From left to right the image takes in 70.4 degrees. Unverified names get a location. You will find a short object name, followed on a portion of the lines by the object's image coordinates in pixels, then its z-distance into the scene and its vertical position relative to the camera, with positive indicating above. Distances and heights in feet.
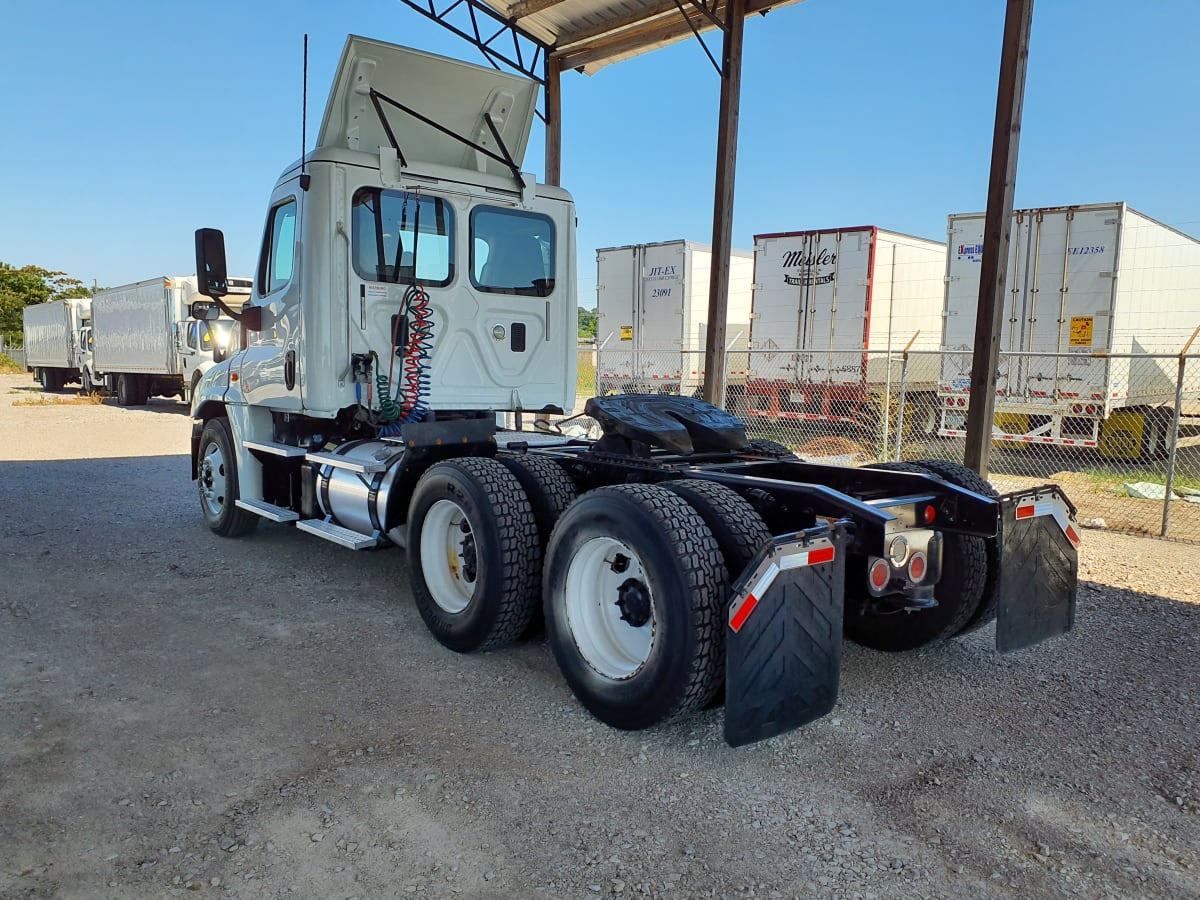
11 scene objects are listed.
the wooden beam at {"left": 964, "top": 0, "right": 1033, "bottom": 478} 21.45 +3.37
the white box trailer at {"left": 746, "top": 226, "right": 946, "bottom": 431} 48.52 +2.29
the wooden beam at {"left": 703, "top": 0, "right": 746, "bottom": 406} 29.35 +5.43
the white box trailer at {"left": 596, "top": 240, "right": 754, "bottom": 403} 56.13 +2.47
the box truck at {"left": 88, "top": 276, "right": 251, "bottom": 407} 65.82 +0.13
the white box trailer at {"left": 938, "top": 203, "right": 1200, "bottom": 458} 38.65 +1.78
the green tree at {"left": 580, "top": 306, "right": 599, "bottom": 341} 212.35 +7.25
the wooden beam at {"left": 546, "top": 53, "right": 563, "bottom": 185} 35.22 +9.51
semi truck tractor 10.82 -2.15
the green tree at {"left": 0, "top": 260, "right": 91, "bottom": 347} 179.22 +10.40
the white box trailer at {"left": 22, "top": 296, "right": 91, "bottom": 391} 93.71 -0.12
